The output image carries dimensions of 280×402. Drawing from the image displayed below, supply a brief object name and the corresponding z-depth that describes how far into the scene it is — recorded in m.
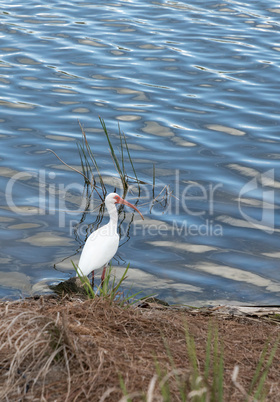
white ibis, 13.10
